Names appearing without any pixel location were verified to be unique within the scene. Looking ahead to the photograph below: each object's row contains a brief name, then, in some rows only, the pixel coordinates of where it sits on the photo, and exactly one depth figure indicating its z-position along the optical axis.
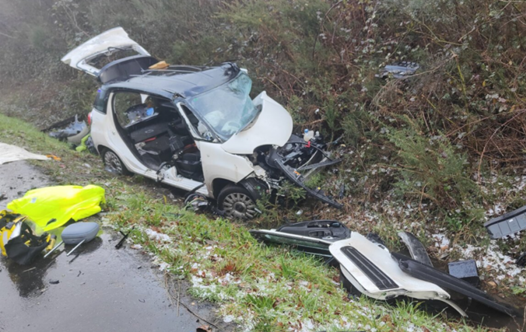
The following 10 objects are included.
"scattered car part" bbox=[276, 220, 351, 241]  4.33
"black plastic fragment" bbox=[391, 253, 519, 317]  3.48
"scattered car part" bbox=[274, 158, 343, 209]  5.13
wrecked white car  5.35
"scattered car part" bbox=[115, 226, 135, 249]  4.23
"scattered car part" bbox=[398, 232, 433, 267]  4.18
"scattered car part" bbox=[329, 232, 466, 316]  3.40
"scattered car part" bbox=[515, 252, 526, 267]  4.05
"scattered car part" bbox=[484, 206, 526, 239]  3.89
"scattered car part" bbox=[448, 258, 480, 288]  3.85
